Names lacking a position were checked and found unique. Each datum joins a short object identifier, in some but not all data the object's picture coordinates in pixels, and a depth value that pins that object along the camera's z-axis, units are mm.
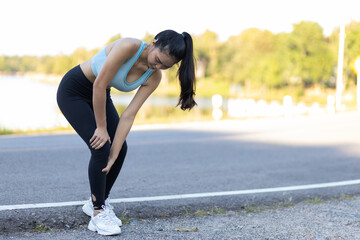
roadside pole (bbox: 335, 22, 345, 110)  21734
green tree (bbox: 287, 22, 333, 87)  47156
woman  2857
